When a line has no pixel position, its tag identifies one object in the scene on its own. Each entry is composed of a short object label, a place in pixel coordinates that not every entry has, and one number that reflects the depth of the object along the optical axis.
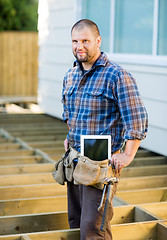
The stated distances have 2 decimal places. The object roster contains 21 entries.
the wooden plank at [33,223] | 3.30
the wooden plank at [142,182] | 4.32
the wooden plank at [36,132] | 6.66
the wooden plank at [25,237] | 2.91
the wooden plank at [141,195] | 3.97
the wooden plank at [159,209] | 3.62
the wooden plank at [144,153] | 5.55
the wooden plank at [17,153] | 5.32
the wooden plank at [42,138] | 6.25
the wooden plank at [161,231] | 3.17
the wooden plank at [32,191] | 3.98
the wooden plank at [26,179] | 4.26
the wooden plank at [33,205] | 3.64
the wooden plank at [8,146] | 5.65
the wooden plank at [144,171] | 4.71
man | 2.72
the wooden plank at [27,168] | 4.63
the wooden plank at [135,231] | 3.12
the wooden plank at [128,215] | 3.47
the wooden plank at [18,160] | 5.02
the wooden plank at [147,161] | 5.12
